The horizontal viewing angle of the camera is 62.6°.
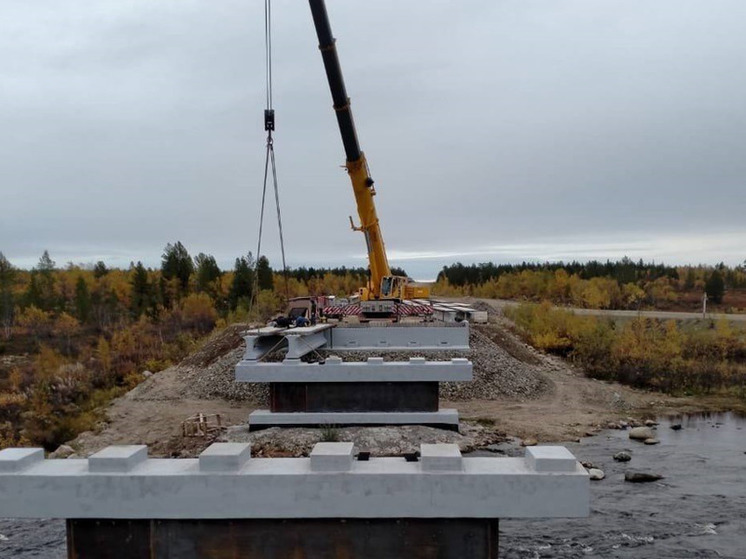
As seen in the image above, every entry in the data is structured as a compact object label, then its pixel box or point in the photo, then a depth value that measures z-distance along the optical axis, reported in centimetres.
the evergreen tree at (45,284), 6719
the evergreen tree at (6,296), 6184
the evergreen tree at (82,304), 6312
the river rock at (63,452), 2224
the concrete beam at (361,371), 2083
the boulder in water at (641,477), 1894
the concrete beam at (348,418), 2159
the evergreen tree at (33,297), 6575
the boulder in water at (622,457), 2126
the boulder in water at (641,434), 2436
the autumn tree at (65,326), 5853
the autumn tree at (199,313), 6088
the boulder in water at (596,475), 1920
